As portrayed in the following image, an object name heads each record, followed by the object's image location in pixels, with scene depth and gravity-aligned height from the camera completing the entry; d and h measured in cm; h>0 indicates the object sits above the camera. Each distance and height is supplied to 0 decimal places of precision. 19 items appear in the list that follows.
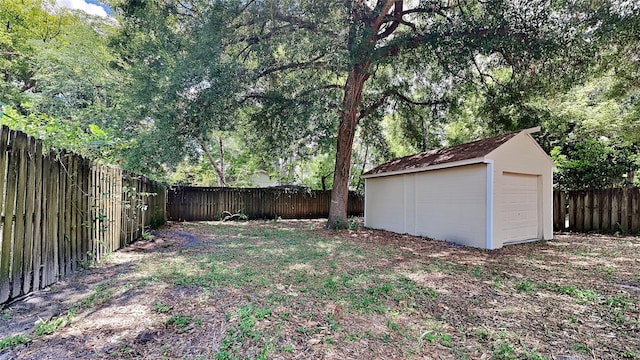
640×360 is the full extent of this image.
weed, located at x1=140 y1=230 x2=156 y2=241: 643 -119
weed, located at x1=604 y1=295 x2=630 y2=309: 302 -128
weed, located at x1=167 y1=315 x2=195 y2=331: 239 -118
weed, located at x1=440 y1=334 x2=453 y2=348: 225 -126
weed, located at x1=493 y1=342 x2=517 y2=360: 209 -126
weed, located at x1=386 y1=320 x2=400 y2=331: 250 -125
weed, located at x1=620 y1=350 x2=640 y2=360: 210 -127
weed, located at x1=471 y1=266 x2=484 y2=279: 407 -131
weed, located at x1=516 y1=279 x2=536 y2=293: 349 -129
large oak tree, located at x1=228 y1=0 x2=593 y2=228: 572 +326
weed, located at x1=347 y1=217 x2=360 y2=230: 952 -146
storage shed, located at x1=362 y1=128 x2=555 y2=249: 614 -23
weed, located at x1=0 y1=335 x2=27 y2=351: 195 -109
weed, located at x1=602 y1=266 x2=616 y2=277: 417 -132
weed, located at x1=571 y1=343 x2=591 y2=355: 216 -127
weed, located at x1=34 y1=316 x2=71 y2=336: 216 -110
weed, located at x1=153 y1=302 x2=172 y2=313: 266 -117
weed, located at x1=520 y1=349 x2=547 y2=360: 207 -126
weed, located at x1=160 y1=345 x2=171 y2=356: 200 -118
